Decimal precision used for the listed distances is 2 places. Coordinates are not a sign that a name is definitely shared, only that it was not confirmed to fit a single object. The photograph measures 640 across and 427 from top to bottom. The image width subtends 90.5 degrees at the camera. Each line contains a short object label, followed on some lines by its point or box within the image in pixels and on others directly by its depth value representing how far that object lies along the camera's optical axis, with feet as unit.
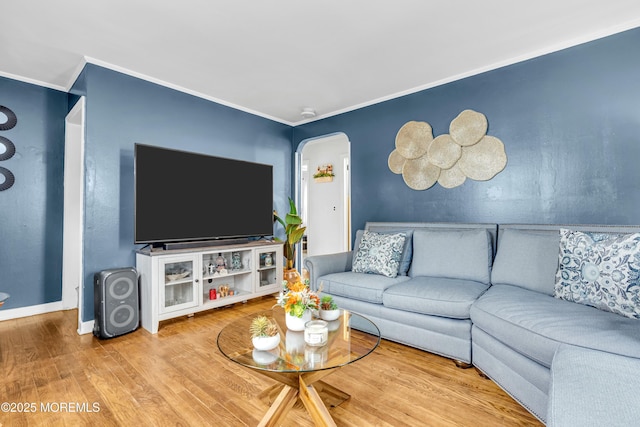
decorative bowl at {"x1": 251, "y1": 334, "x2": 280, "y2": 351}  4.86
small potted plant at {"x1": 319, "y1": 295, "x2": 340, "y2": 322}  6.14
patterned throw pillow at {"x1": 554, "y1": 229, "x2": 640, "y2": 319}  5.59
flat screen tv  9.82
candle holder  5.11
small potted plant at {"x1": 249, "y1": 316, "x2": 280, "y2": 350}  4.87
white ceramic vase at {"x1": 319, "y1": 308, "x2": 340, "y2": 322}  6.13
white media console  9.55
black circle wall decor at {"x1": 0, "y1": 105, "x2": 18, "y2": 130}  10.05
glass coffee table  4.52
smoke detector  13.60
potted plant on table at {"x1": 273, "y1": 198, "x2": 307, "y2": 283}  14.40
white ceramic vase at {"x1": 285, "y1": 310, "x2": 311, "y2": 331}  5.62
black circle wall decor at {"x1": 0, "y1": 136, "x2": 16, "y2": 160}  10.05
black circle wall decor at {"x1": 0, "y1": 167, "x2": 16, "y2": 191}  10.04
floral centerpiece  5.53
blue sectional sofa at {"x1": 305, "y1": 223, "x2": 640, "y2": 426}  5.10
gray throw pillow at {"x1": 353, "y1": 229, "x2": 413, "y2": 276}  9.85
